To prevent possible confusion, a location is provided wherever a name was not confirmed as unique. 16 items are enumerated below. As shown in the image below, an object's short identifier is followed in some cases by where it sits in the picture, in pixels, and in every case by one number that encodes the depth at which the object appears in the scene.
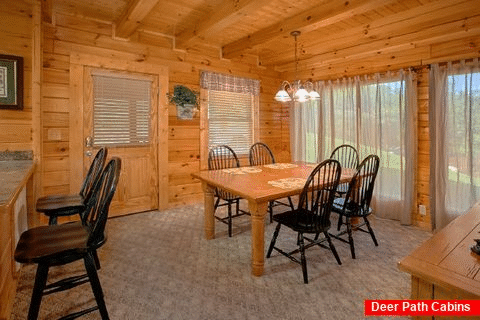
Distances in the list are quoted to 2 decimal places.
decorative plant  3.93
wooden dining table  2.16
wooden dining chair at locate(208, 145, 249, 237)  3.00
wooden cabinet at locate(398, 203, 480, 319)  0.97
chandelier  2.86
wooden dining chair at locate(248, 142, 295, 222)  3.86
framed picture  2.63
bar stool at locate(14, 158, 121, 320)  1.43
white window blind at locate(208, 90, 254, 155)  4.44
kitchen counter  1.41
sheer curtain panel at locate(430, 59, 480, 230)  3.08
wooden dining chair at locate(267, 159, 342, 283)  2.17
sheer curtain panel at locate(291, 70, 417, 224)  3.54
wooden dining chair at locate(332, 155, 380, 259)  2.58
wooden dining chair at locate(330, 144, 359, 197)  3.88
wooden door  3.38
